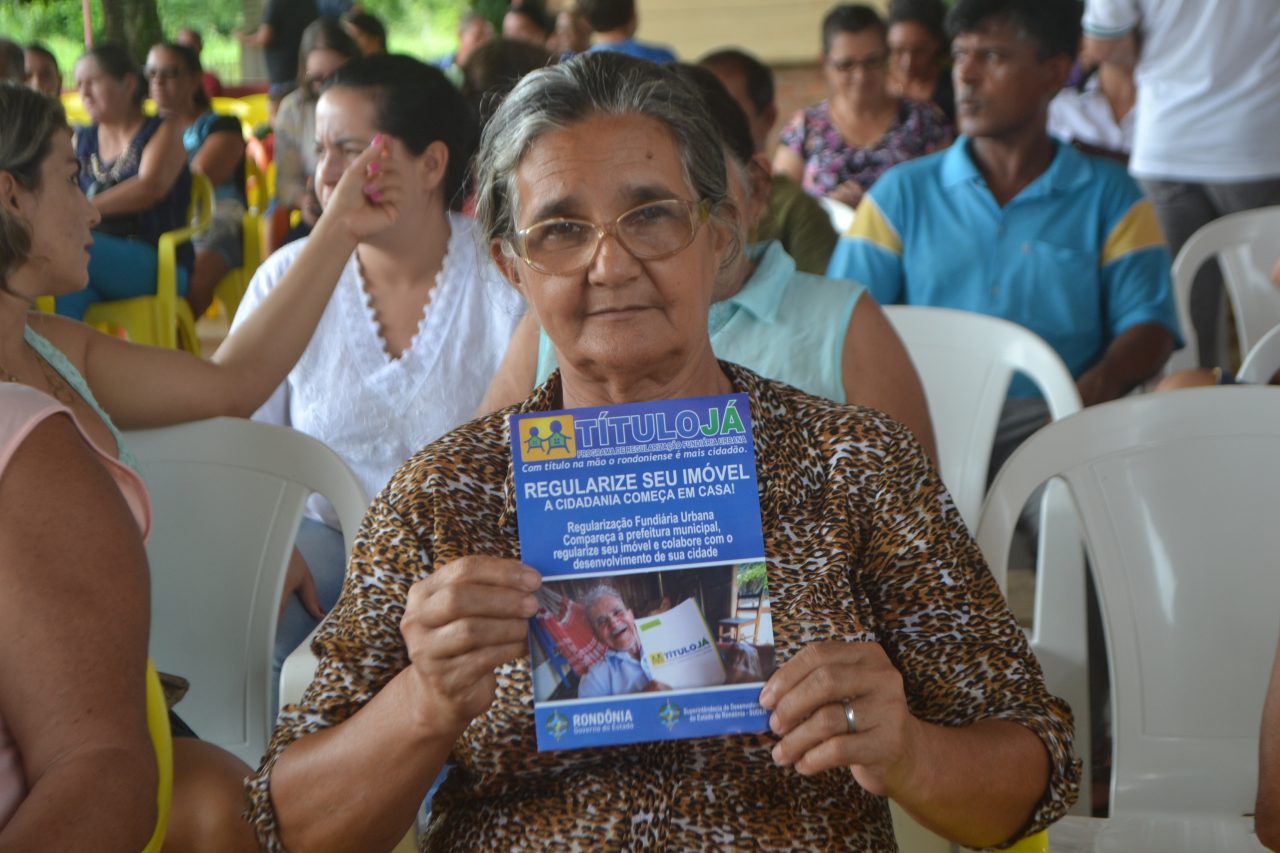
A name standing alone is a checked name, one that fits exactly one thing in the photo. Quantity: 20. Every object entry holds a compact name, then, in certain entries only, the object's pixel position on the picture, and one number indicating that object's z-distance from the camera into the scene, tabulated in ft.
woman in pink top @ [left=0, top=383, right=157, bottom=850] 4.69
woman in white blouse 9.12
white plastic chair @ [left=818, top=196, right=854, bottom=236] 16.28
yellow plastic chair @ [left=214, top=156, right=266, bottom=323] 23.77
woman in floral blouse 17.60
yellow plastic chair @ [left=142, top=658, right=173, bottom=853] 5.27
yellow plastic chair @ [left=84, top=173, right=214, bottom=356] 18.42
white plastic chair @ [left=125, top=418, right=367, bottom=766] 7.48
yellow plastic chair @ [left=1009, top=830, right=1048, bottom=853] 5.16
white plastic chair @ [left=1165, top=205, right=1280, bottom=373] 12.92
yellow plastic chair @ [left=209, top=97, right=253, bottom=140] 35.04
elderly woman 4.69
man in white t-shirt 14.99
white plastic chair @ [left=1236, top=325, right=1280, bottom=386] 9.84
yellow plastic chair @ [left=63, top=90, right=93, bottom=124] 31.52
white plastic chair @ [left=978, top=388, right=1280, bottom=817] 6.74
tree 28.73
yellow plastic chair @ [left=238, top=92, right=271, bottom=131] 35.70
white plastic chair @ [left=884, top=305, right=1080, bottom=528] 9.68
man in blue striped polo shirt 11.37
